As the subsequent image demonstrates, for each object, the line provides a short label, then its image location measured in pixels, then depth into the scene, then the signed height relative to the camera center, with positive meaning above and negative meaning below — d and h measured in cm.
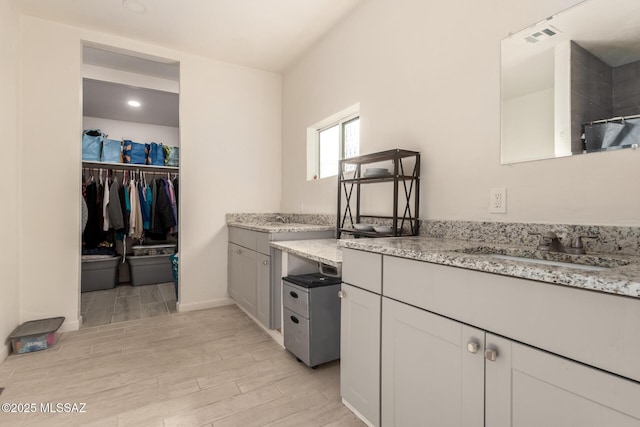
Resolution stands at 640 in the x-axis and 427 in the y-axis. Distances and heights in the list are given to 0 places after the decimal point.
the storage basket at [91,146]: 400 +85
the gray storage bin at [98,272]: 383 -77
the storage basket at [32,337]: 224 -93
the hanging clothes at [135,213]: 420 -3
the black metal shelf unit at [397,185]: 183 +17
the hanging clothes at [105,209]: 396 +2
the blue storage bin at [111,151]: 411 +80
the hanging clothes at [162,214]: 431 -4
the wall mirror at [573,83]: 111 +52
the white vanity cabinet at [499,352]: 71 -40
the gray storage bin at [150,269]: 412 -79
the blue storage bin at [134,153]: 429 +82
